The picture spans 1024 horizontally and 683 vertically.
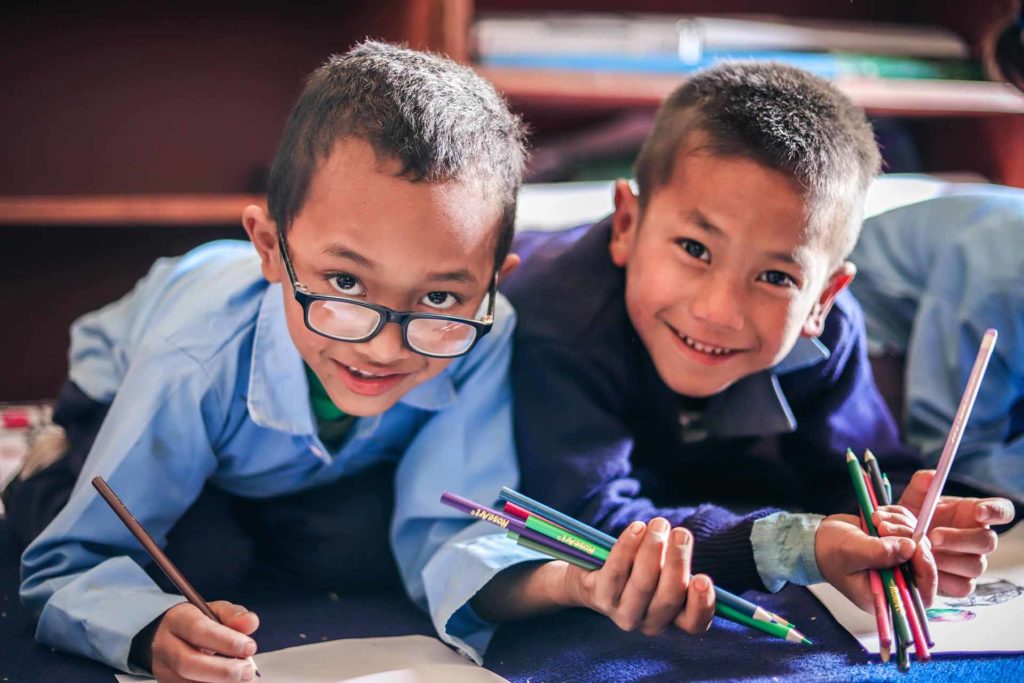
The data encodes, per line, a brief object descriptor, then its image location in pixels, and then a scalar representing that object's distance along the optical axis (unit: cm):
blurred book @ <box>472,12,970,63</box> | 174
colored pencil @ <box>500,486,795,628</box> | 76
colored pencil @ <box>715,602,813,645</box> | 77
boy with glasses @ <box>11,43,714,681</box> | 82
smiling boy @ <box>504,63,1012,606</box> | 91
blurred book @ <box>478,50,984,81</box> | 173
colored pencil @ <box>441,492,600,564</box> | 75
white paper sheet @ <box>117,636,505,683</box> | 80
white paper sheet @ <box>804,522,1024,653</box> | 85
